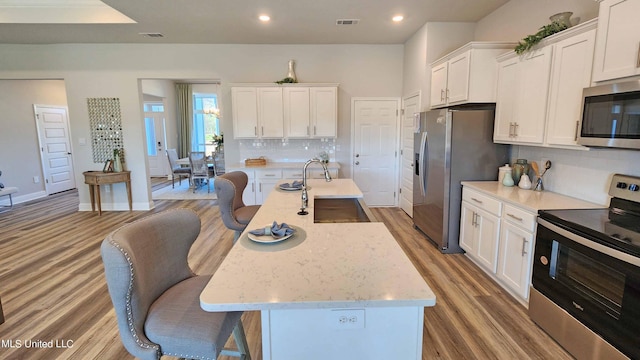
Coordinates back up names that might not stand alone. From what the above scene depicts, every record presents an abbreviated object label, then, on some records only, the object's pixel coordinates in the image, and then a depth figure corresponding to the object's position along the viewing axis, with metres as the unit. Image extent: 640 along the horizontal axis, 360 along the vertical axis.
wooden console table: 5.14
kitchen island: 1.04
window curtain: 9.54
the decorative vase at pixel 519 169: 3.06
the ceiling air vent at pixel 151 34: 4.66
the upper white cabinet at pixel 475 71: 3.29
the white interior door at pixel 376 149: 5.45
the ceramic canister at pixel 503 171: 3.16
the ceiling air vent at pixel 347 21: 4.12
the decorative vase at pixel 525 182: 2.95
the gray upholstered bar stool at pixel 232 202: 2.73
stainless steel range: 1.59
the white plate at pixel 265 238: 1.52
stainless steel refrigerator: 3.35
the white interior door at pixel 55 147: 6.73
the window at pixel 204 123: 9.84
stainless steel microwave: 1.83
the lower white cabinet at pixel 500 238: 2.40
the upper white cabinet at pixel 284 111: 5.04
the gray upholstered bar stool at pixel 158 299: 1.27
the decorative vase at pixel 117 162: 5.32
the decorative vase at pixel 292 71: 5.19
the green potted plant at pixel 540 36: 2.47
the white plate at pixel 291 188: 2.84
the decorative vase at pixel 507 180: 3.07
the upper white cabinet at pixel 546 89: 2.24
